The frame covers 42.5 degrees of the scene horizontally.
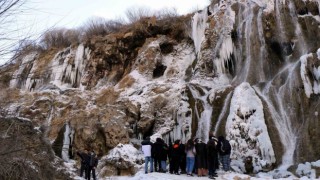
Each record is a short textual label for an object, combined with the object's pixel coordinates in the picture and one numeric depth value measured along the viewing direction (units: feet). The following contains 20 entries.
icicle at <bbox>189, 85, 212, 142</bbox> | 58.80
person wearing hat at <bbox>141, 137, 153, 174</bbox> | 44.98
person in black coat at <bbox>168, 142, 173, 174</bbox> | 45.09
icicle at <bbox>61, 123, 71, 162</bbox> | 64.18
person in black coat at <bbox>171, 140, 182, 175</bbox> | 44.57
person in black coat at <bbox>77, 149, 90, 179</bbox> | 47.67
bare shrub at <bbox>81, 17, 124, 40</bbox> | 104.16
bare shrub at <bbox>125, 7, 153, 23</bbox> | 118.35
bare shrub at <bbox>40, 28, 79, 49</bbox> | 106.22
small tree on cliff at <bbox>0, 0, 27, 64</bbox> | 18.62
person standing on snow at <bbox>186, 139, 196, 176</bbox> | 43.80
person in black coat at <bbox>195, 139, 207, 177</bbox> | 42.63
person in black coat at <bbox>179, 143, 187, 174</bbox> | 44.91
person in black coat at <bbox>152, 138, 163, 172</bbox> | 45.37
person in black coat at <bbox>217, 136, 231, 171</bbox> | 44.11
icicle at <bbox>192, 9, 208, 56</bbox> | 78.79
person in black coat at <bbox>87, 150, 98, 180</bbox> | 47.40
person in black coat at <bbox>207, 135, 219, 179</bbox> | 42.60
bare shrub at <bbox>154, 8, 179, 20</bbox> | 95.34
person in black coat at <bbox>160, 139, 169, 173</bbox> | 45.34
